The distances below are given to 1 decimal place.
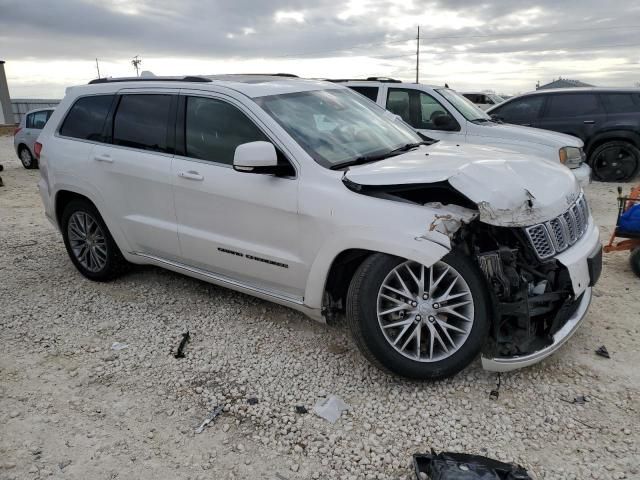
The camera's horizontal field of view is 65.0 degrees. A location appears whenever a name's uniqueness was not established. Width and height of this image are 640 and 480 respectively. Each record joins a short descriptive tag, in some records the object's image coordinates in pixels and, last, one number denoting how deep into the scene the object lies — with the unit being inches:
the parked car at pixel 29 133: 514.3
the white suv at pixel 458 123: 279.4
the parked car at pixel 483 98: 774.5
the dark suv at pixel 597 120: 365.4
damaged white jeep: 116.0
